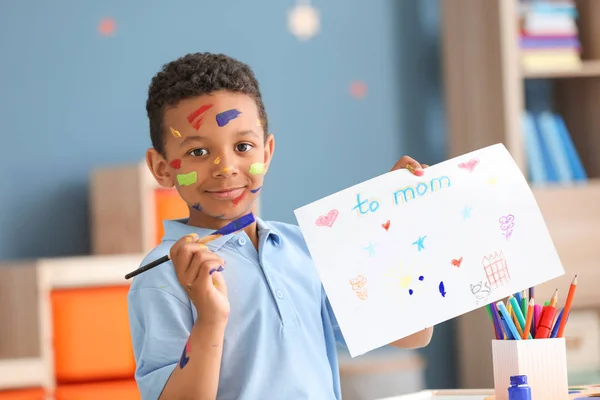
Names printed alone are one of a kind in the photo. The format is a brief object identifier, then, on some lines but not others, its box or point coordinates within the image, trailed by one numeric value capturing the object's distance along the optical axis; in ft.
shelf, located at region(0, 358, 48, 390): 11.46
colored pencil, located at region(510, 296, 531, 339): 7.10
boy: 6.70
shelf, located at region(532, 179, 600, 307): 14.44
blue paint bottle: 6.63
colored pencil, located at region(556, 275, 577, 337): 7.05
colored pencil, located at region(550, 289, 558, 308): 7.03
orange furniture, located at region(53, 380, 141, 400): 12.00
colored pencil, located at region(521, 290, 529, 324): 7.13
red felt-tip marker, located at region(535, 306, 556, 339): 7.06
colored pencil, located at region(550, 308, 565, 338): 7.09
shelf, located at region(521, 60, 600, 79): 14.73
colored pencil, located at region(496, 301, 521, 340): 7.03
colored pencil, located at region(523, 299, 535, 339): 7.05
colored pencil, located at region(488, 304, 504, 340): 7.10
